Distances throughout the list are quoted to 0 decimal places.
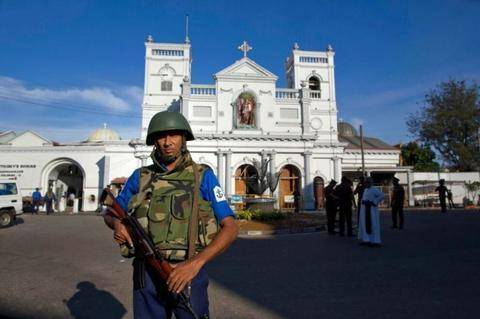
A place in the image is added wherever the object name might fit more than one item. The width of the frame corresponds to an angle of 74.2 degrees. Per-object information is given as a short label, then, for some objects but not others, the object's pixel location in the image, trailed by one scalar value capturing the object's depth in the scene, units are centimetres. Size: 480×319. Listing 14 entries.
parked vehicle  1341
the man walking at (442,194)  1795
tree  3225
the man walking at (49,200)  2214
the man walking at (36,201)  2139
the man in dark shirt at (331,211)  1095
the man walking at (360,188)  1105
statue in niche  2625
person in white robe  823
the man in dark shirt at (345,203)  1027
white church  2519
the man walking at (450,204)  2242
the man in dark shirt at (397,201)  1160
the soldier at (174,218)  171
